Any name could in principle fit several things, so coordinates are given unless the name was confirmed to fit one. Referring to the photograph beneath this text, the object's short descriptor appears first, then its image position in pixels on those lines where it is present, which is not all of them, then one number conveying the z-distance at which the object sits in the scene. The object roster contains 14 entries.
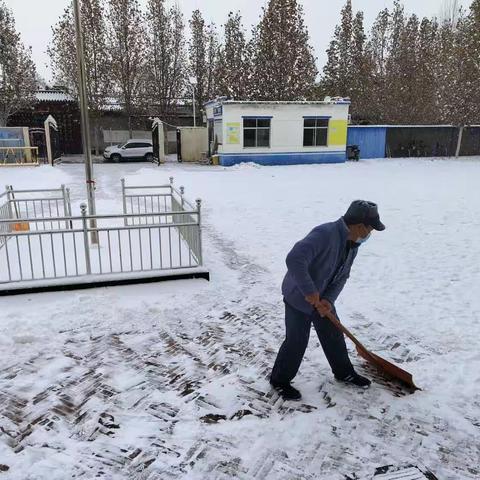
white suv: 28.25
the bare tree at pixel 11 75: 30.16
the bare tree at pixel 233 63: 35.72
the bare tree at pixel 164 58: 34.59
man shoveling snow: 3.39
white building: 24.78
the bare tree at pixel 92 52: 32.16
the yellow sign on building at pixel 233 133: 24.67
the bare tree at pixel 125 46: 32.47
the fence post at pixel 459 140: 28.77
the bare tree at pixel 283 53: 32.53
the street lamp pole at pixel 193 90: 32.30
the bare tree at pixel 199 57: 36.94
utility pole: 7.32
